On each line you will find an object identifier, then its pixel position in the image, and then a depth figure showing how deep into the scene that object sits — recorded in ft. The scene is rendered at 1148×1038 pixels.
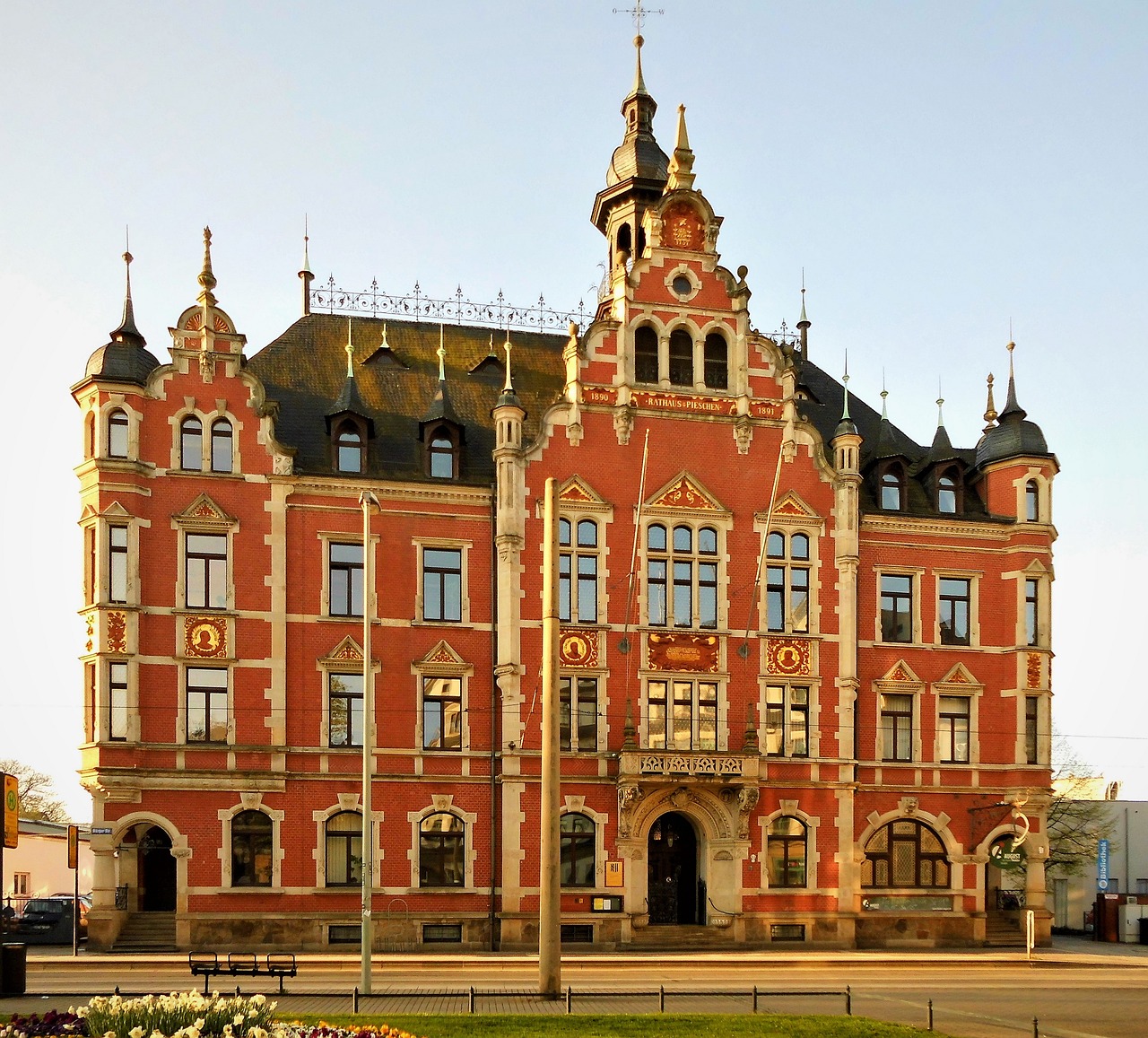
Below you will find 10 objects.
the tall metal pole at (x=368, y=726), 106.93
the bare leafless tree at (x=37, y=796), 342.44
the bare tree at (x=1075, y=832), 200.34
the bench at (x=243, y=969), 101.45
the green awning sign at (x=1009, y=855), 157.58
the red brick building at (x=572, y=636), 145.28
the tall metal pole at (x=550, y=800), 86.74
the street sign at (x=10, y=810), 96.22
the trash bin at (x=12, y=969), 95.30
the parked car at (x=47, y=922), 149.69
